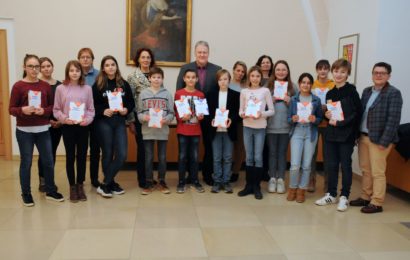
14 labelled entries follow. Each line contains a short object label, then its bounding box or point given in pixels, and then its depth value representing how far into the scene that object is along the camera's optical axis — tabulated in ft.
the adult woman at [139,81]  14.64
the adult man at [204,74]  14.92
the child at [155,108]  14.14
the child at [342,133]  12.95
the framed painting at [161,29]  19.58
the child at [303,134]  13.82
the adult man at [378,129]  12.41
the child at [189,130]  14.33
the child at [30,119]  12.20
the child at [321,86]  14.60
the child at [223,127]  14.48
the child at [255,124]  14.03
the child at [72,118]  12.89
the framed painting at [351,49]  17.46
